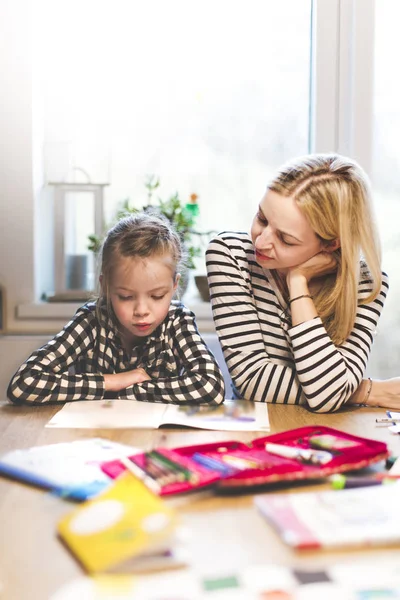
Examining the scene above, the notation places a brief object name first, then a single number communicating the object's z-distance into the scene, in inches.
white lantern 92.8
